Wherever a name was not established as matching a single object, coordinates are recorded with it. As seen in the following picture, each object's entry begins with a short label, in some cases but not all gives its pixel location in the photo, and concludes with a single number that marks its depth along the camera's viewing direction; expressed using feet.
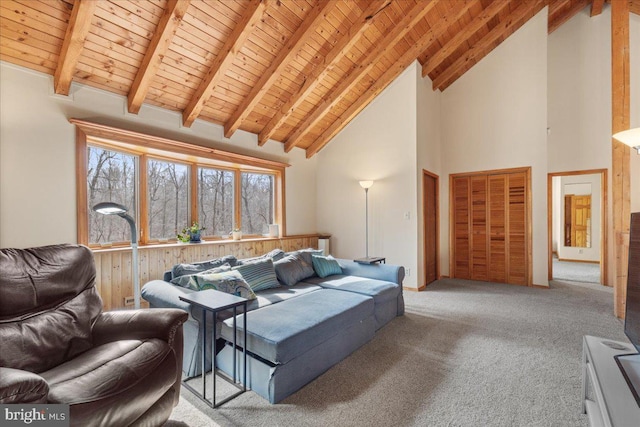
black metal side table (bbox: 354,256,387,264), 12.26
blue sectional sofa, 6.32
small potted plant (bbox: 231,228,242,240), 14.75
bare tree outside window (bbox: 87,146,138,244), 10.52
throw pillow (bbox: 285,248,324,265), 12.20
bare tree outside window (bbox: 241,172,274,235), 15.97
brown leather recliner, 3.97
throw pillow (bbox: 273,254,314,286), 10.85
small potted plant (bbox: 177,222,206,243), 12.83
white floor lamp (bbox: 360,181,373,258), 16.96
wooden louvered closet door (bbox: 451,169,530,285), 16.29
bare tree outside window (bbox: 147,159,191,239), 12.34
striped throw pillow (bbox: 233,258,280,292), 9.83
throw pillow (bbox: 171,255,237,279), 8.96
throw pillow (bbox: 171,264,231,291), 8.09
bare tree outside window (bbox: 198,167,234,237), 14.11
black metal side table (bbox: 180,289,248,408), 6.04
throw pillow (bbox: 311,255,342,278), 12.07
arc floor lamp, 6.90
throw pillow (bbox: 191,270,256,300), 8.17
